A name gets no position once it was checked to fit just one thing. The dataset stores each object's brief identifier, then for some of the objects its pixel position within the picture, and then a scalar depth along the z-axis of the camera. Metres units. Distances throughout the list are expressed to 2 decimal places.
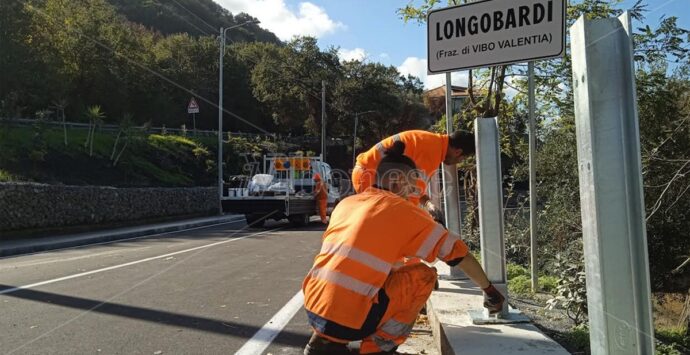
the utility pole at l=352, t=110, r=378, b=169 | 53.47
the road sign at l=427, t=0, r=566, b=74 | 4.15
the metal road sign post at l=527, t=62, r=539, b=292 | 5.45
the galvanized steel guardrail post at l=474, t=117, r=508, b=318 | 4.00
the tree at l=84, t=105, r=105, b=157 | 25.63
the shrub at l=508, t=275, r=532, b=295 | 5.53
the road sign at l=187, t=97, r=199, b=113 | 29.33
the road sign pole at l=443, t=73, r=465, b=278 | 5.61
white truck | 17.25
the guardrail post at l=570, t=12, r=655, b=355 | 2.12
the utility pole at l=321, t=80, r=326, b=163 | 41.88
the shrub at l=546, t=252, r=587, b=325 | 4.25
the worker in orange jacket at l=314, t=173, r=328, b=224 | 19.17
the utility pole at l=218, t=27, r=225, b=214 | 26.53
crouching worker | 3.00
